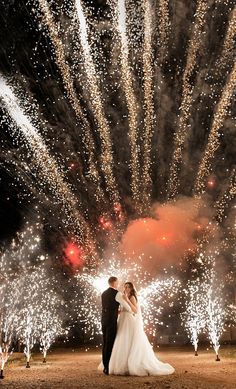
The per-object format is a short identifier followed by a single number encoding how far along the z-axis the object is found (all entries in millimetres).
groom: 9609
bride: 8906
